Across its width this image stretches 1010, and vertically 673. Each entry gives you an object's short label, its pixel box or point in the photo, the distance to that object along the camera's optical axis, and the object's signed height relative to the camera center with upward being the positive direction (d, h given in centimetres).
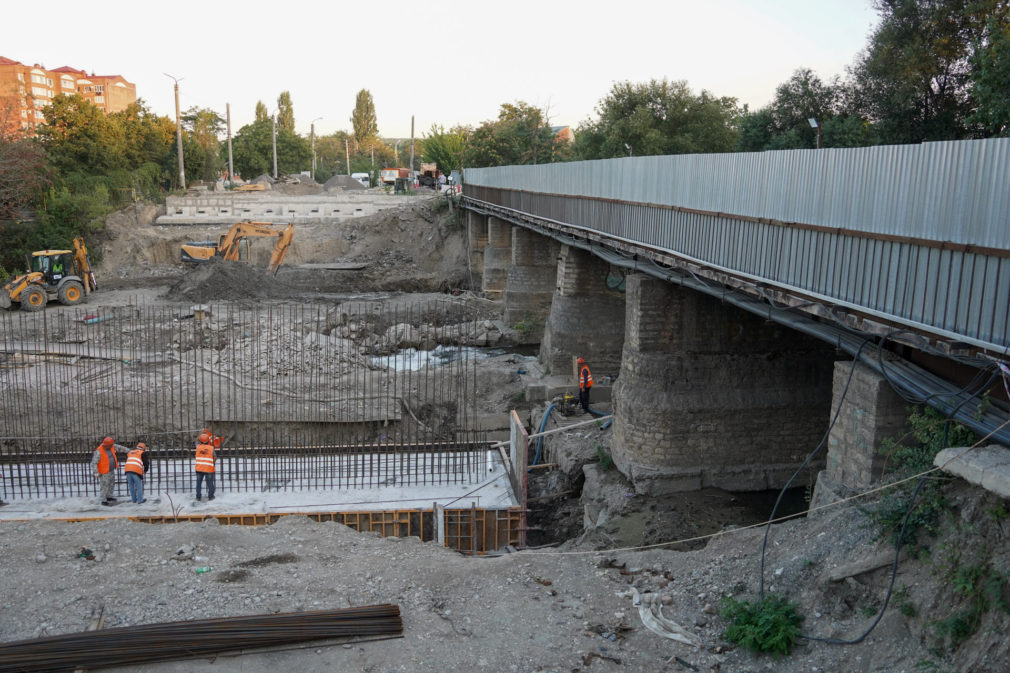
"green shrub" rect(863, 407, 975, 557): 730 -250
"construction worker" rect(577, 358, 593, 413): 1789 -381
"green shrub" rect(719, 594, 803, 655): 727 -375
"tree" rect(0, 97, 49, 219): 4056 +139
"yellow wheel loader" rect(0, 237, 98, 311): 2864 -310
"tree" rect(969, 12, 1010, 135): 1802 +314
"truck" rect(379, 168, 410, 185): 7812 +298
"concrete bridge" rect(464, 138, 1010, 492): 718 -97
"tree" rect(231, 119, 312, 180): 7138 +462
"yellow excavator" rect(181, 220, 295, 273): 3531 -197
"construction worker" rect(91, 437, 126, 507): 1367 -451
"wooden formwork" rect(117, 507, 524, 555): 1354 -544
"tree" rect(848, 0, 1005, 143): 2389 +466
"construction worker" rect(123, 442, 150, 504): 1359 -457
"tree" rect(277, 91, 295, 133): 9944 +1137
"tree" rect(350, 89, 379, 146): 10981 +1174
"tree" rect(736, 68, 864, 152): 2927 +373
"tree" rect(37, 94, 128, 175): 4859 +360
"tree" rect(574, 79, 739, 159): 4106 +476
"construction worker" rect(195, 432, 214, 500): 1377 -434
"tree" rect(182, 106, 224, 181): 5653 +473
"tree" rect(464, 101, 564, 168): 4650 +406
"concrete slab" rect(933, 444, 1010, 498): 630 -197
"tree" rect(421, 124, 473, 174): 7331 +529
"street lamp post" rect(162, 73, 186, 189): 4884 +340
